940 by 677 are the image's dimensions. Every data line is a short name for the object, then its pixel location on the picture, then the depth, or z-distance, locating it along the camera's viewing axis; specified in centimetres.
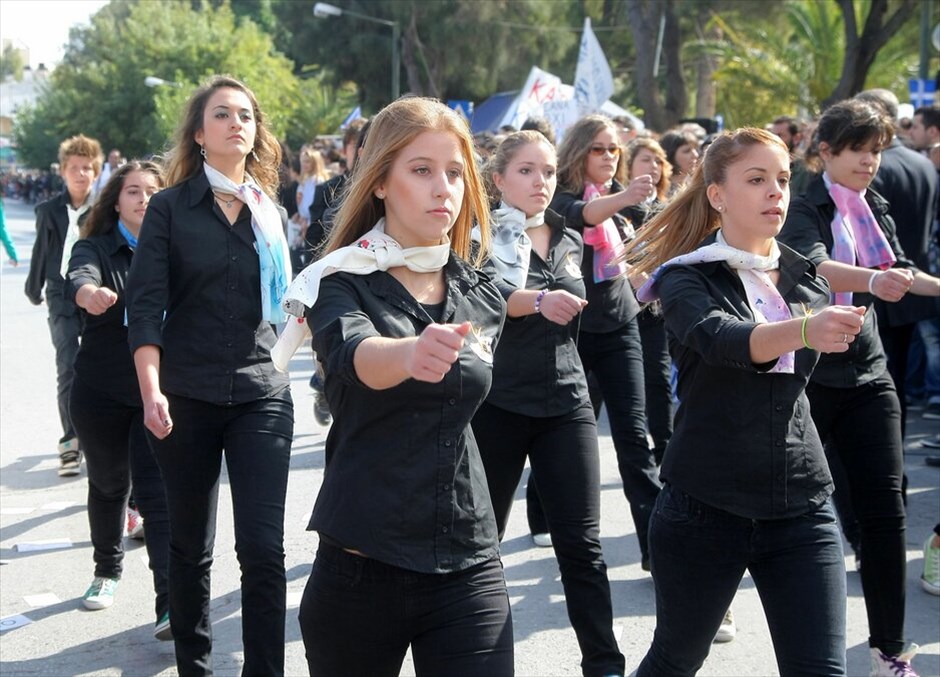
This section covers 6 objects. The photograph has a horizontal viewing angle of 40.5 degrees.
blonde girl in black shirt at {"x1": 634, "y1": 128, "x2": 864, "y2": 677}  331
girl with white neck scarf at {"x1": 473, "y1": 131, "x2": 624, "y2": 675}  431
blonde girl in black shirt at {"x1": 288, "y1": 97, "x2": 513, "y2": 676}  284
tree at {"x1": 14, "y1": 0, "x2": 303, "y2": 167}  5269
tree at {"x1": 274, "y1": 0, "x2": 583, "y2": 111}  4491
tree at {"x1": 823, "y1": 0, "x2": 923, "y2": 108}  1914
